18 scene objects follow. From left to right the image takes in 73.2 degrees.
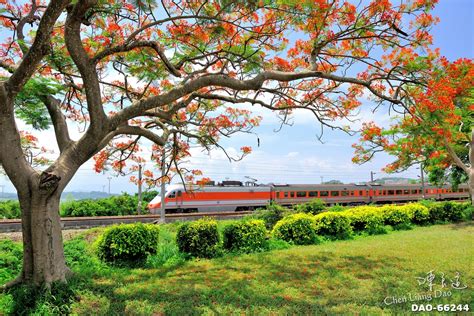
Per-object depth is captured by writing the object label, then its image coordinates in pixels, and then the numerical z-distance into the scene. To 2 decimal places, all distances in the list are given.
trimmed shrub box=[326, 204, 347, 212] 12.49
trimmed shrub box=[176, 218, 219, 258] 6.94
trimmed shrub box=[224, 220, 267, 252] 7.54
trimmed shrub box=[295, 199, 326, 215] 11.95
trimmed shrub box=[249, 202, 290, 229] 10.64
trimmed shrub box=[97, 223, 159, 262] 6.24
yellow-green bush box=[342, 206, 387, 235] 10.34
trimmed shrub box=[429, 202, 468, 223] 13.63
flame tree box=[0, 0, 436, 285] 4.32
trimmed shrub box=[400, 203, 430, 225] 12.49
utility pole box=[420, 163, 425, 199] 26.75
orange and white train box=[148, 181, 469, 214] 20.16
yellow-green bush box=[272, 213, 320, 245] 8.53
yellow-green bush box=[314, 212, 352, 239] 9.36
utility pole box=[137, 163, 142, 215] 20.27
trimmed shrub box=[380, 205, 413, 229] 11.64
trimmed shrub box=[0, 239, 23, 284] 5.39
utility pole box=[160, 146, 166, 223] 8.10
